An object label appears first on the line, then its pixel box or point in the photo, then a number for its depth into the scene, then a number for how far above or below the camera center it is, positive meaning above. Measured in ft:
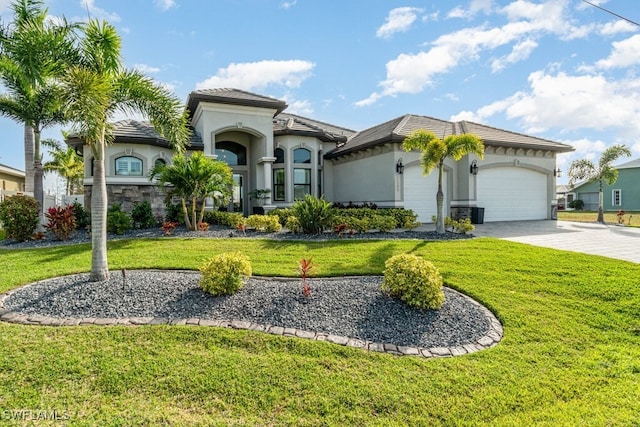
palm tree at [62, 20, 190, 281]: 15.42 +6.15
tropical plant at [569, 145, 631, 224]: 55.52 +6.47
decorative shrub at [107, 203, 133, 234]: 35.01 -1.67
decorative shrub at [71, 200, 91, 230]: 41.93 -1.46
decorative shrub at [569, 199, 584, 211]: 120.16 -0.69
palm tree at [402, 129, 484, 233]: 35.68 +6.45
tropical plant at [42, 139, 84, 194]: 81.41 +11.33
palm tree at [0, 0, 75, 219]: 16.69 +9.10
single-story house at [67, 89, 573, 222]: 45.70 +7.03
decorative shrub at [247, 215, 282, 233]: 36.47 -2.03
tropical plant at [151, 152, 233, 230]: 34.99 +3.18
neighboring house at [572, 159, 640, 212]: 102.58 +4.10
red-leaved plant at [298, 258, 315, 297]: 16.37 -3.61
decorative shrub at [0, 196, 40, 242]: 32.65 -0.99
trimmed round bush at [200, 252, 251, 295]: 15.94 -3.46
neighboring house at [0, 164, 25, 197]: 81.39 +7.70
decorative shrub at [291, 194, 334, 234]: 34.22 -1.04
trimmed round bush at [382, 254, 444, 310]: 15.11 -3.80
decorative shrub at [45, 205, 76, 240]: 32.40 -1.54
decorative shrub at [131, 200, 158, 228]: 39.93 -1.19
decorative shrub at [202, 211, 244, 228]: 38.83 -1.57
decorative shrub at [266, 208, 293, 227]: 41.62 -1.27
